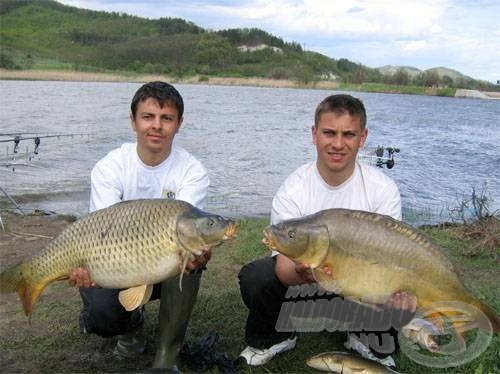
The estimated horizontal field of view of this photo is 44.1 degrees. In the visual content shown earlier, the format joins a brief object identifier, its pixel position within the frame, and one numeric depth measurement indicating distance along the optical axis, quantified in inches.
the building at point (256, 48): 4578.7
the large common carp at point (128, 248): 103.5
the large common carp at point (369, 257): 104.5
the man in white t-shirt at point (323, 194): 124.1
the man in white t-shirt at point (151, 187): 120.1
